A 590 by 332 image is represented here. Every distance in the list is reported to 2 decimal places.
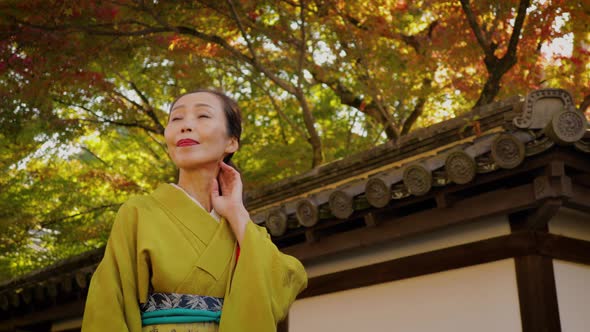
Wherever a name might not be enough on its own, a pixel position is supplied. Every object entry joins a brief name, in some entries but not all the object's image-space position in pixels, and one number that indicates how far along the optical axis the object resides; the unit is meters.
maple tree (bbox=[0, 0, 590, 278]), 9.63
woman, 2.64
